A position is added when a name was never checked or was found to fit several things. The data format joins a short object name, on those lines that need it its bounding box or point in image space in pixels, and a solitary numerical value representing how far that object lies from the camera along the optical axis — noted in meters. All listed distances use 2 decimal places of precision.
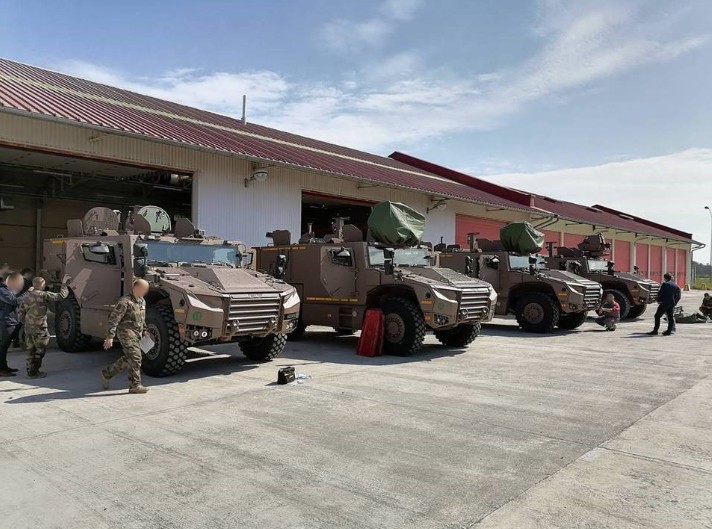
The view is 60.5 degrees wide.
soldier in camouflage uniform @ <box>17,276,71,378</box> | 7.35
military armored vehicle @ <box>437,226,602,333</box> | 13.36
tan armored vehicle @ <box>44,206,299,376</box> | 7.38
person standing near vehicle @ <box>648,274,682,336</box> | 13.41
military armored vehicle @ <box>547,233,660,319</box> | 16.45
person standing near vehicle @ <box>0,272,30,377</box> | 7.55
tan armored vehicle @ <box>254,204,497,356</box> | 9.58
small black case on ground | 7.25
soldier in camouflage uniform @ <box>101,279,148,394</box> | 6.62
